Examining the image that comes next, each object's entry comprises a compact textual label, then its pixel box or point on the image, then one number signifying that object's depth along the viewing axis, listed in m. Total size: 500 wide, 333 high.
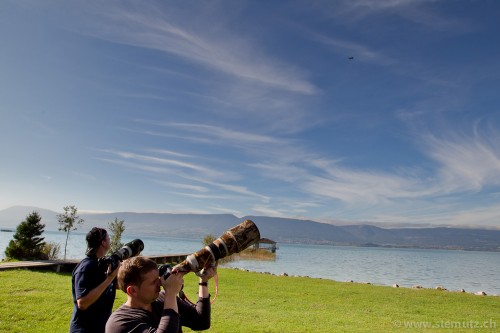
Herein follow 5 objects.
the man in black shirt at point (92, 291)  3.90
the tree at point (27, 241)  21.34
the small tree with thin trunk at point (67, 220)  29.77
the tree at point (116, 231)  29.28
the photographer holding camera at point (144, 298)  2.62
